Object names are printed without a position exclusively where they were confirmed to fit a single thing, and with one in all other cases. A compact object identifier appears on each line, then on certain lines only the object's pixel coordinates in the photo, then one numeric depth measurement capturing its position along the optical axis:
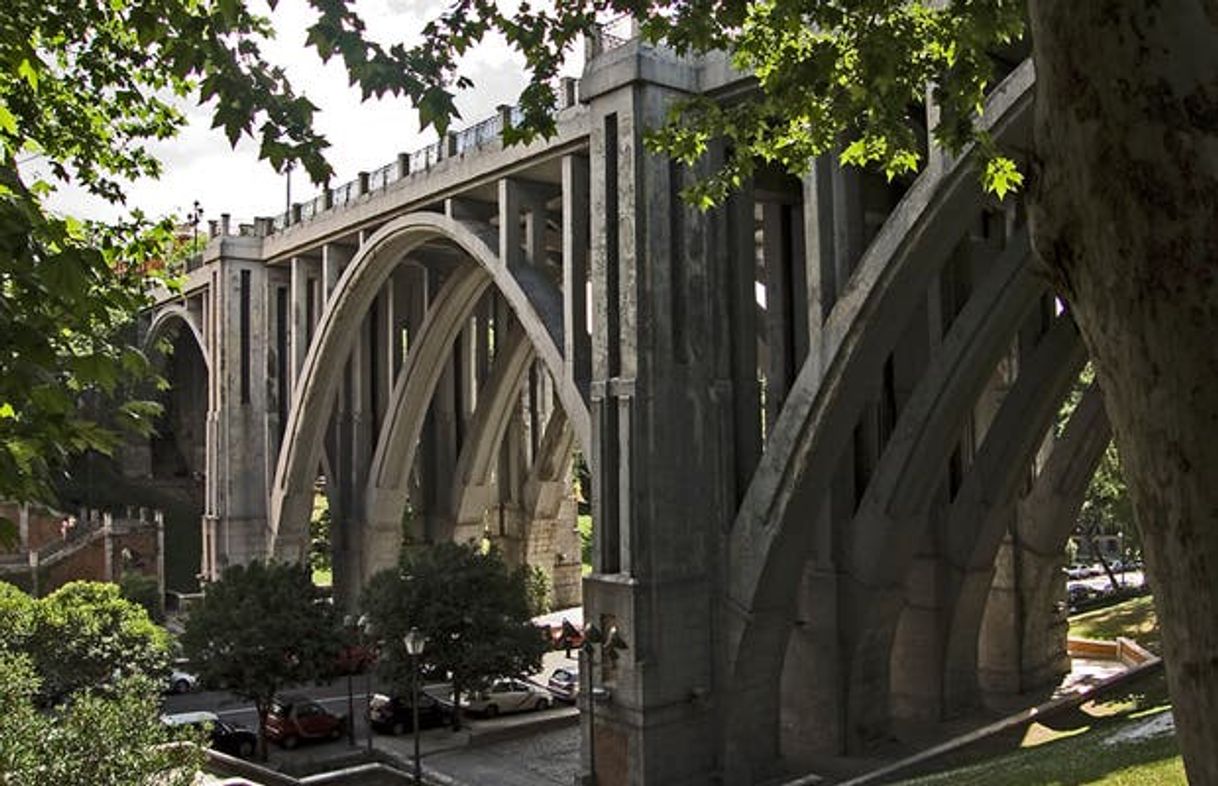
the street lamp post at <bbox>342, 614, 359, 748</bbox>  21.98
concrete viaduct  15.34
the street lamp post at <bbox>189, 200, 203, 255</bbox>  40.80
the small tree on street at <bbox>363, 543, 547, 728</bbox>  21.72
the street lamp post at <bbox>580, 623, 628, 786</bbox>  15.73
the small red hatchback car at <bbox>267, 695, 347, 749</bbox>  21.95
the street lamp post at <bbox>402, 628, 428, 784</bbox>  17.12
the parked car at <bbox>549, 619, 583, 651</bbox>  30.05
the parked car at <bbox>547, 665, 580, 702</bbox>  25.14
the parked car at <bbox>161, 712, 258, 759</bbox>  21.12
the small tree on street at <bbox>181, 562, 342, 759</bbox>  20.97
